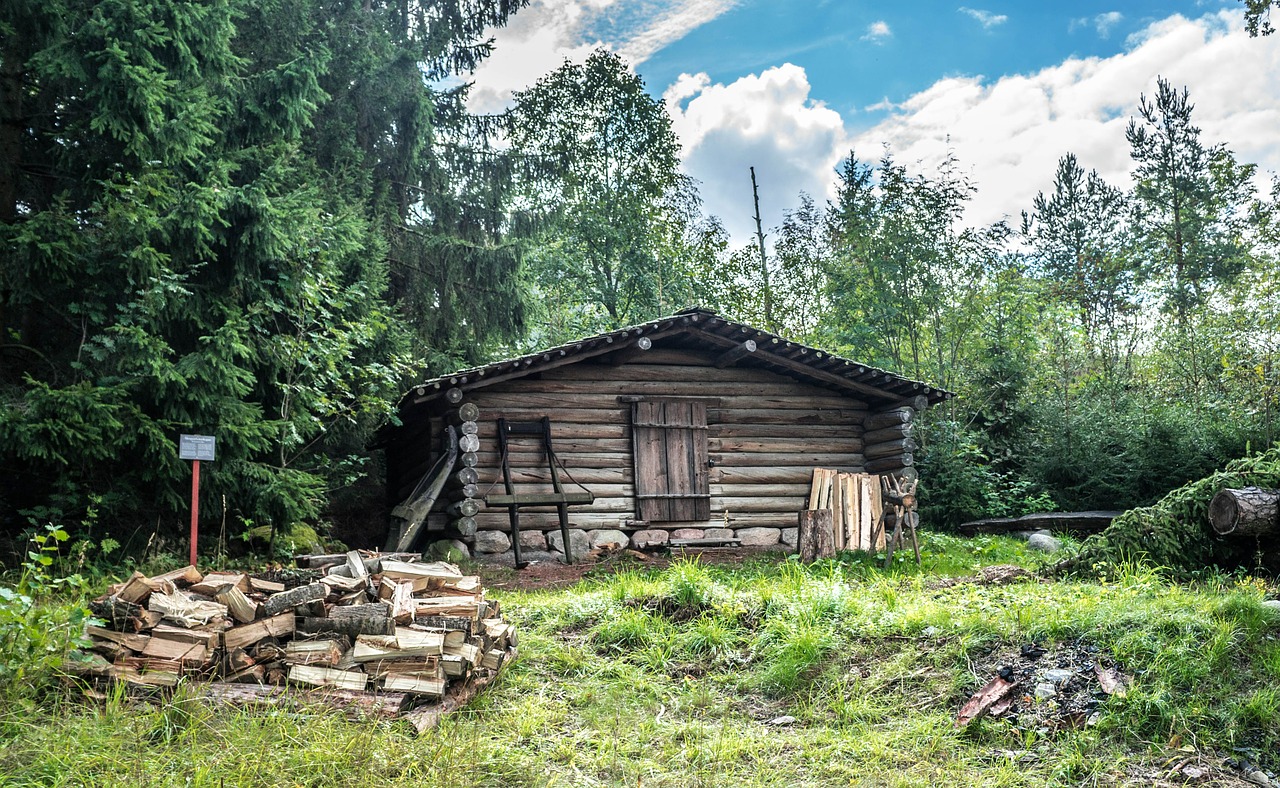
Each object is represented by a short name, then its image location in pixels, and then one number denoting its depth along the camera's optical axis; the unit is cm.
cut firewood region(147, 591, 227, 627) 518
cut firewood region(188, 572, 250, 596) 557
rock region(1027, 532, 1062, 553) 1323
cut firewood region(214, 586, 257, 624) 533
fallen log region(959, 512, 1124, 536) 1442
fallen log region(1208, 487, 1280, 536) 755
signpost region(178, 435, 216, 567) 785
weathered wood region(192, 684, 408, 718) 486
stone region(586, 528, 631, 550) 1324
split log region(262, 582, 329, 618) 539
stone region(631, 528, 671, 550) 1352
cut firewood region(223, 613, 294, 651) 528
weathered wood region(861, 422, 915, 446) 1416
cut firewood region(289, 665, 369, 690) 512
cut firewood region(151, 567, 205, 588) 564
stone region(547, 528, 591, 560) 1304
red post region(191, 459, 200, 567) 751
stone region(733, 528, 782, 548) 1408
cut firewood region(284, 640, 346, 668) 527
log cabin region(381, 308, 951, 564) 1266
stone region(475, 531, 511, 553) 1250
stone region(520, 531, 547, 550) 1281
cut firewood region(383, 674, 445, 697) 513
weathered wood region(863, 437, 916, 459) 1409
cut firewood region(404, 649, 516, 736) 486
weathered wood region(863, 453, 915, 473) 1407
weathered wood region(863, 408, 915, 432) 1424
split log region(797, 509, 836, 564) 1118
